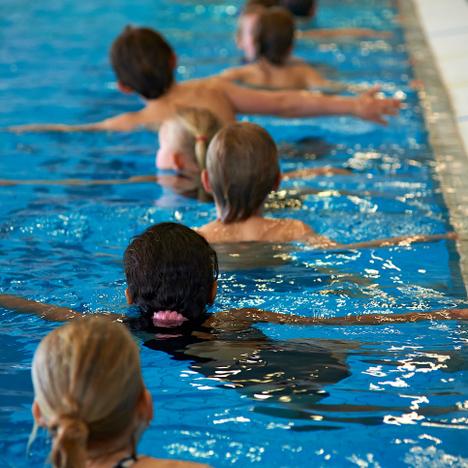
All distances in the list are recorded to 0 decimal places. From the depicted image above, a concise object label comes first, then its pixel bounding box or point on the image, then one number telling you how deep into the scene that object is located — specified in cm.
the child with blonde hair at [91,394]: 414
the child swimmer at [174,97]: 1194
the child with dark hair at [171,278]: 646
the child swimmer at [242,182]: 827
